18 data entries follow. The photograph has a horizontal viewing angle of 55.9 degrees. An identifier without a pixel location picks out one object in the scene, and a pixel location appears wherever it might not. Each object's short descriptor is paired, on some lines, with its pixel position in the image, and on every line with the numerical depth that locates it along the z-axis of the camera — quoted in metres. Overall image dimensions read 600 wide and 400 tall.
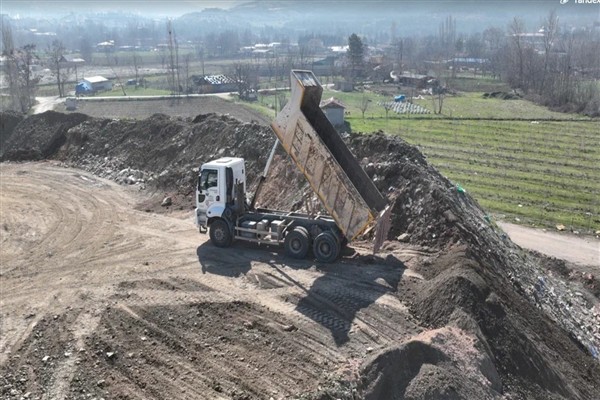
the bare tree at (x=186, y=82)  89.97
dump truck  17.06
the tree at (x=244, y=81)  82.31
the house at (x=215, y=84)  90.31
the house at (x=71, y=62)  135.88
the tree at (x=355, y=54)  112.44
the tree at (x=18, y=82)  66.50
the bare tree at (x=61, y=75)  87.81
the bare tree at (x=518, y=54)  96.34
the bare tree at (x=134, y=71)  104.57
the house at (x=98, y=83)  95.06
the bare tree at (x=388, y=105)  66.25
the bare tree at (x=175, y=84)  89.68
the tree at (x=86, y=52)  166.70
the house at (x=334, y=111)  54.94
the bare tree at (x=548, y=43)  88.54
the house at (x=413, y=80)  98.12
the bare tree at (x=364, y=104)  65.30
